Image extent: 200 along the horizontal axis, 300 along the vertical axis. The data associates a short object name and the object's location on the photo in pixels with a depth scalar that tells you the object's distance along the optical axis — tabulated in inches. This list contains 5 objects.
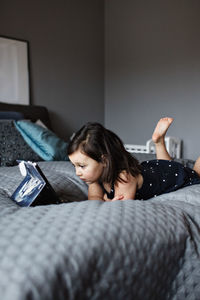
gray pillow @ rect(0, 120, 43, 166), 80.4
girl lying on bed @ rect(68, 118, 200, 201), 50.3
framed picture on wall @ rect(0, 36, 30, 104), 117.4
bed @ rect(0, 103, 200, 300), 21.2
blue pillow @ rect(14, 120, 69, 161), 85.4
